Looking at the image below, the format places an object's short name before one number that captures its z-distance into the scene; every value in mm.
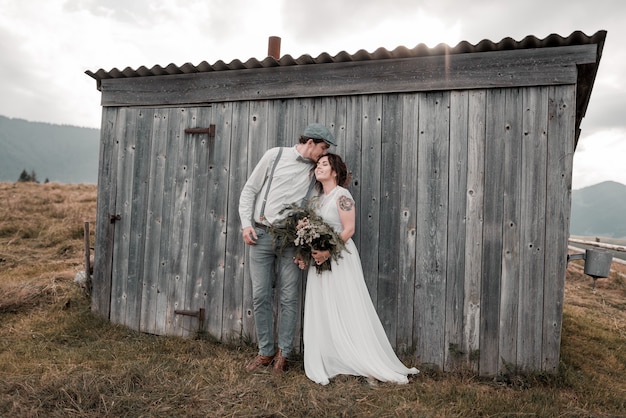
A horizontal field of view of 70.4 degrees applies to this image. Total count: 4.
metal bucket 4309
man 3938
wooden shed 3916
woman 3727
